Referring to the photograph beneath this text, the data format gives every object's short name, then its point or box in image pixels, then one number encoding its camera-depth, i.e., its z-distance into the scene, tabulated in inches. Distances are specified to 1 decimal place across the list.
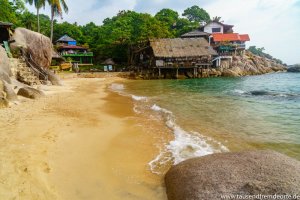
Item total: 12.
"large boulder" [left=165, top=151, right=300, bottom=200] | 149.7
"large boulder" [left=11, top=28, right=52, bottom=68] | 853.2
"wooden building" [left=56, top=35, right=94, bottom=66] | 1867.6
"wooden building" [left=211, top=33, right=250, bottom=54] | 1969.4
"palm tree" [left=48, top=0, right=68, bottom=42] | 1262.3
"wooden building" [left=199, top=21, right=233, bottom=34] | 2245.3
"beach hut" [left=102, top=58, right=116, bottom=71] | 1818.8
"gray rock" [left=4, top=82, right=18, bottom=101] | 459.0
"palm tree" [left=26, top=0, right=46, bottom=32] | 1233.4
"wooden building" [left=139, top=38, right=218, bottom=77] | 1632.6
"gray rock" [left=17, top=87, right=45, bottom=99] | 552.5
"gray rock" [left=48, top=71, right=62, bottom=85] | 911.7
